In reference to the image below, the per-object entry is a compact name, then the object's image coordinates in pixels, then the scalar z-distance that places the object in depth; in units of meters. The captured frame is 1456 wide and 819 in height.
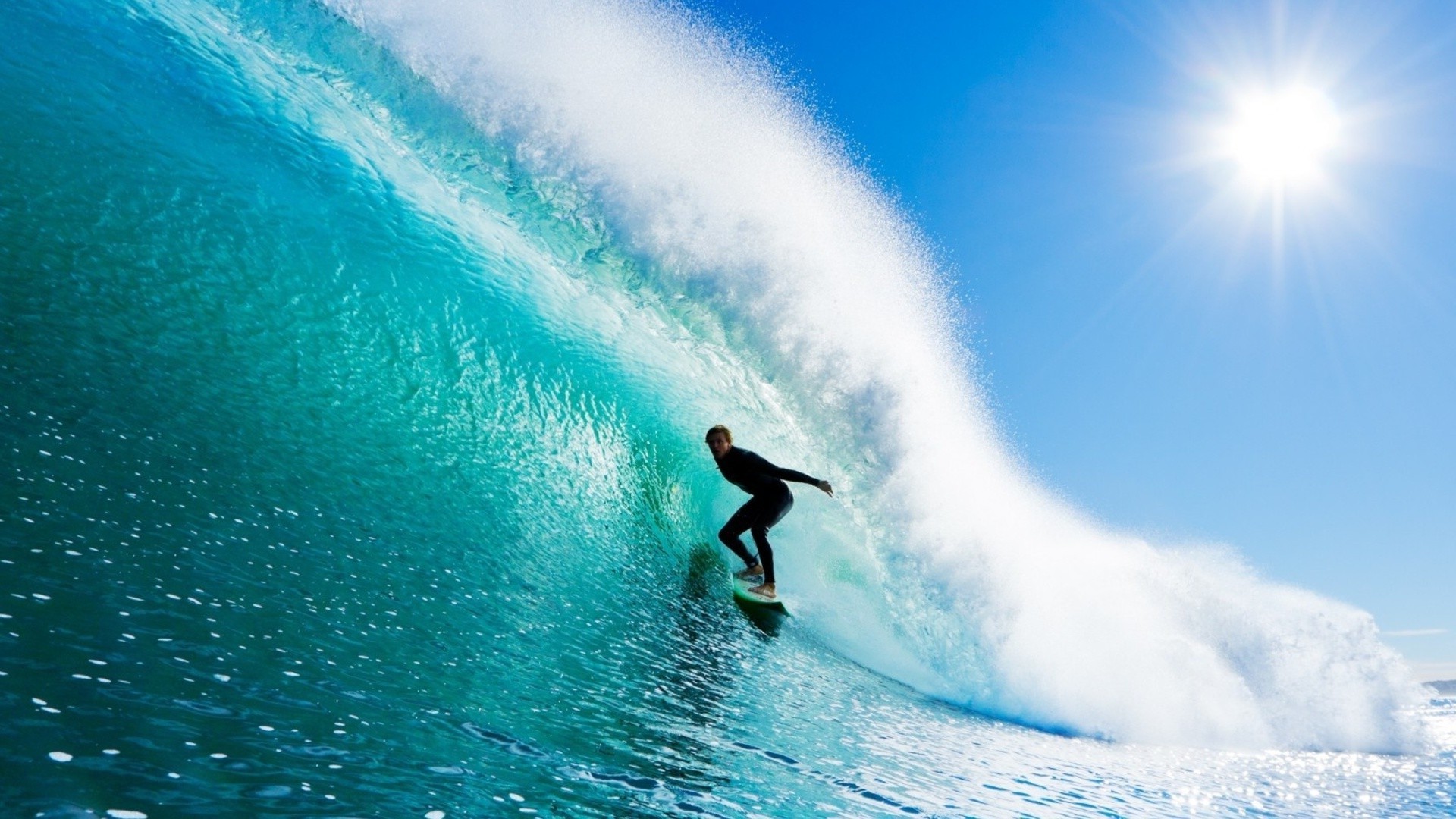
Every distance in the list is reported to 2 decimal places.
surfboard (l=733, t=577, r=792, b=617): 6.41
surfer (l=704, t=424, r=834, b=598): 6.01
